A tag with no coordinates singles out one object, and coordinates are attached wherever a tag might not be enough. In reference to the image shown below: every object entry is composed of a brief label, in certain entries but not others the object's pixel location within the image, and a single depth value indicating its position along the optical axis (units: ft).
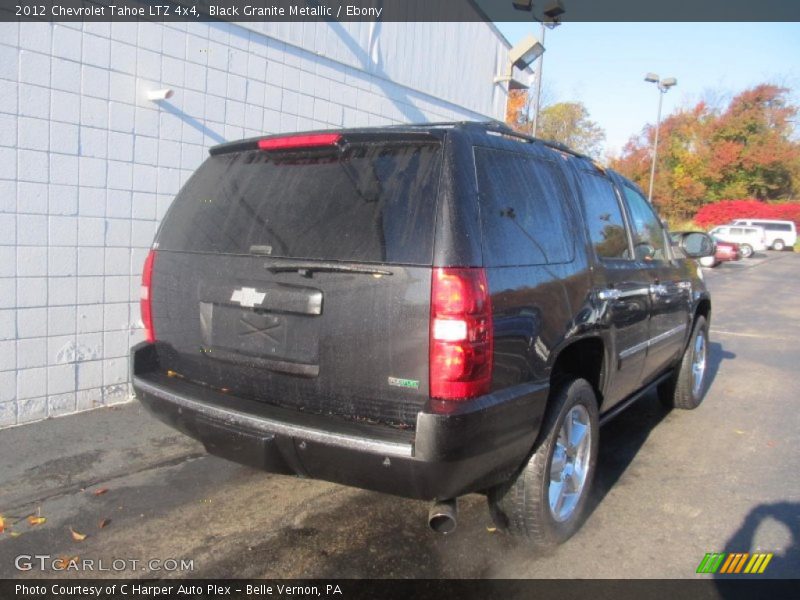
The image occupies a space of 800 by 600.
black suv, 8.41
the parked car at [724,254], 83.71
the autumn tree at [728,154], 159.84
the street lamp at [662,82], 92.90
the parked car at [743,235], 115.65
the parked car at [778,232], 126.82
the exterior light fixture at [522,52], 36.49
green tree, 175.42
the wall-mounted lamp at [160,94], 16.87
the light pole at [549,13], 34.06
